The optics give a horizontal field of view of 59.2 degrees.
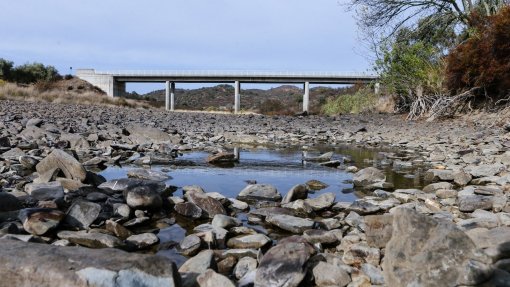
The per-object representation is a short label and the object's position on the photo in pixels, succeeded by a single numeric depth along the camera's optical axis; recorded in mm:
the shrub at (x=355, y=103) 25750
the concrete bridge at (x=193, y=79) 53394
